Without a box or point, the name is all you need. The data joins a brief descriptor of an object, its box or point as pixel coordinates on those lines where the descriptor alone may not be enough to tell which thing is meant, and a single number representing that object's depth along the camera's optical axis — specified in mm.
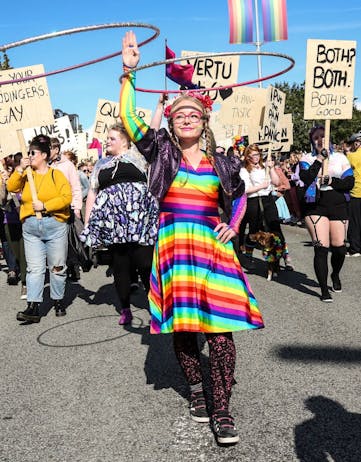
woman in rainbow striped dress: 3377
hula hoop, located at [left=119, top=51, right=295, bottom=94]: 3615
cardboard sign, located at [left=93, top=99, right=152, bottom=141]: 14102
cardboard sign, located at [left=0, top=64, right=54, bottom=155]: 8289
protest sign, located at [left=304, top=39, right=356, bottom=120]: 7816
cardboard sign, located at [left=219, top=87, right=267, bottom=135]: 13828
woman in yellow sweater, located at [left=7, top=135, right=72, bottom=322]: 6301
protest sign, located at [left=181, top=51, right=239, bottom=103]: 11000
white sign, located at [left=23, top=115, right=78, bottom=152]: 12094
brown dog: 8383
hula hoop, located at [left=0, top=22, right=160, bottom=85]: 3830
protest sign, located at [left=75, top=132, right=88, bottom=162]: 20875
